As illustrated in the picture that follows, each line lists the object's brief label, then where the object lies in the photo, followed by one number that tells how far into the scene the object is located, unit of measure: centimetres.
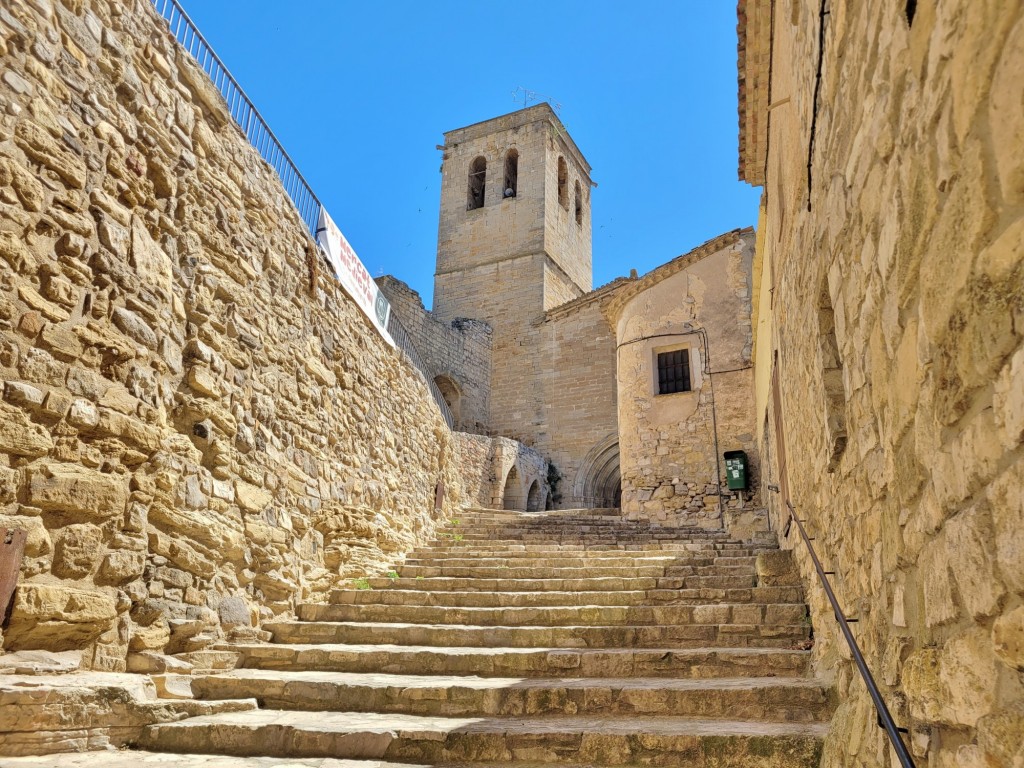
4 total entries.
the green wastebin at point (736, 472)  1142
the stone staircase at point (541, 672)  363
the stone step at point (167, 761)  344
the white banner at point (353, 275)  780
